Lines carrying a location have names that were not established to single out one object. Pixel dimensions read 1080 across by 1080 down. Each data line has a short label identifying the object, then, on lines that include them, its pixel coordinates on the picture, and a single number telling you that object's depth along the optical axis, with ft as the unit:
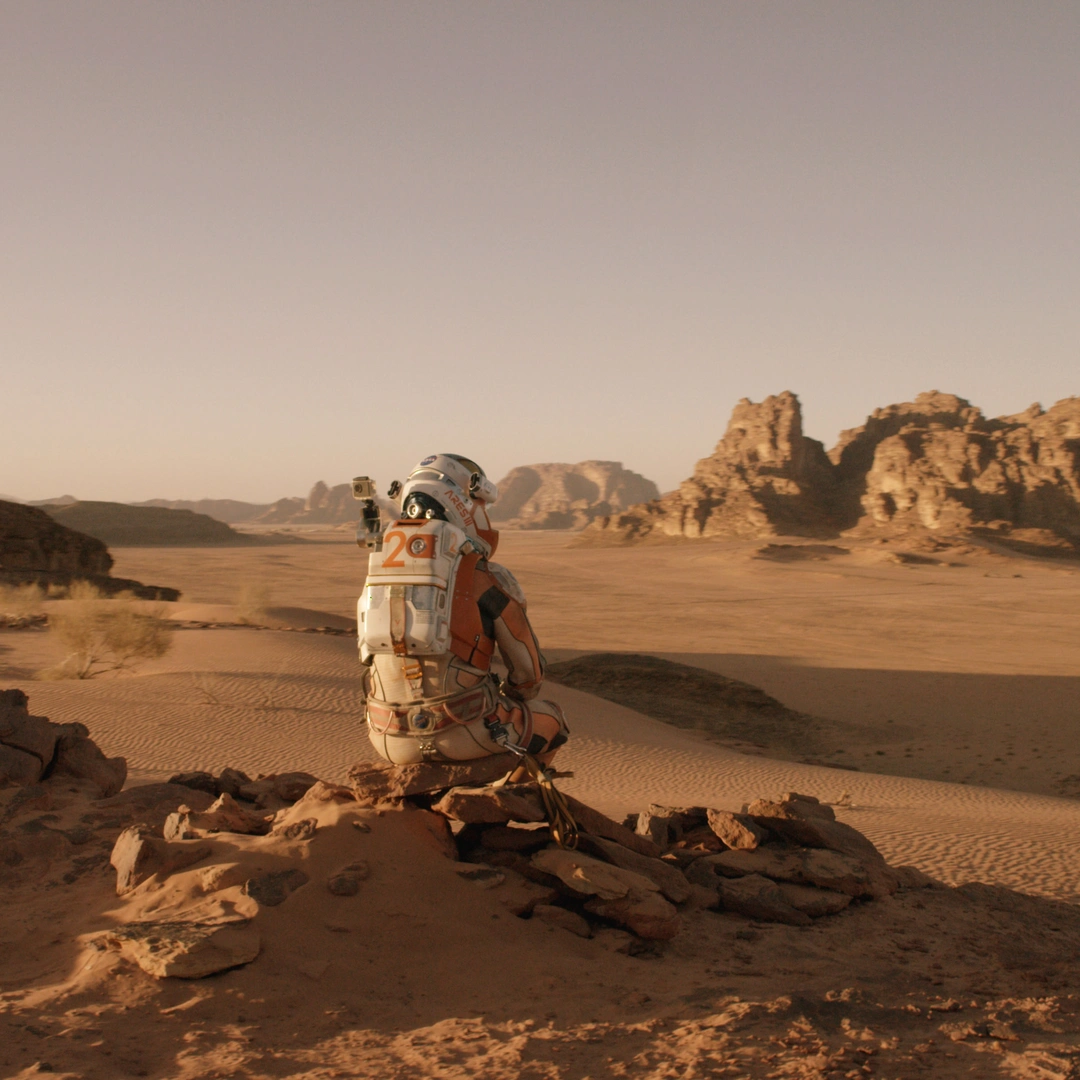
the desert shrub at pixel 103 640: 47.70
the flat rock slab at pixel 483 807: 13.92
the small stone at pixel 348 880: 12.59
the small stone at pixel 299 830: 13.67
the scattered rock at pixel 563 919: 12.98
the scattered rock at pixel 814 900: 14.78
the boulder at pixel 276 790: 18.58
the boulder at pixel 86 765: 19.44
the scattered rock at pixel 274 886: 12.27
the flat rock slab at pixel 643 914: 12.89
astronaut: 13.53
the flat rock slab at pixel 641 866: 14.40
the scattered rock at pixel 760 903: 14.53
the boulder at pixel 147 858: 13.21
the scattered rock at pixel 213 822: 15.02
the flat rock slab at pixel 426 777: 14.10
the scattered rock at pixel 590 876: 13.00
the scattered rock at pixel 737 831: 16.43
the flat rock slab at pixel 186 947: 10.81
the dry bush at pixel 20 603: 65.36
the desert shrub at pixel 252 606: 72.79
